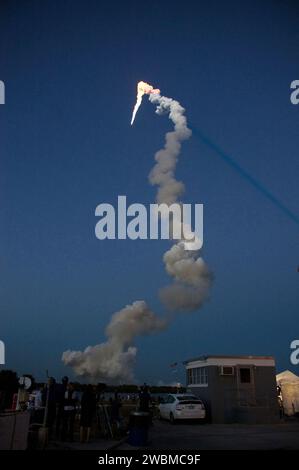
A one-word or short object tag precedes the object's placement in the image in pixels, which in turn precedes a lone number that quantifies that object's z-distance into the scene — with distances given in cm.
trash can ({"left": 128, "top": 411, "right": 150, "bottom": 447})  1216
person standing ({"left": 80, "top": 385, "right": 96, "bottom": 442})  1248
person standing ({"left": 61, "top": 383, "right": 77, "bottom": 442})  1266
